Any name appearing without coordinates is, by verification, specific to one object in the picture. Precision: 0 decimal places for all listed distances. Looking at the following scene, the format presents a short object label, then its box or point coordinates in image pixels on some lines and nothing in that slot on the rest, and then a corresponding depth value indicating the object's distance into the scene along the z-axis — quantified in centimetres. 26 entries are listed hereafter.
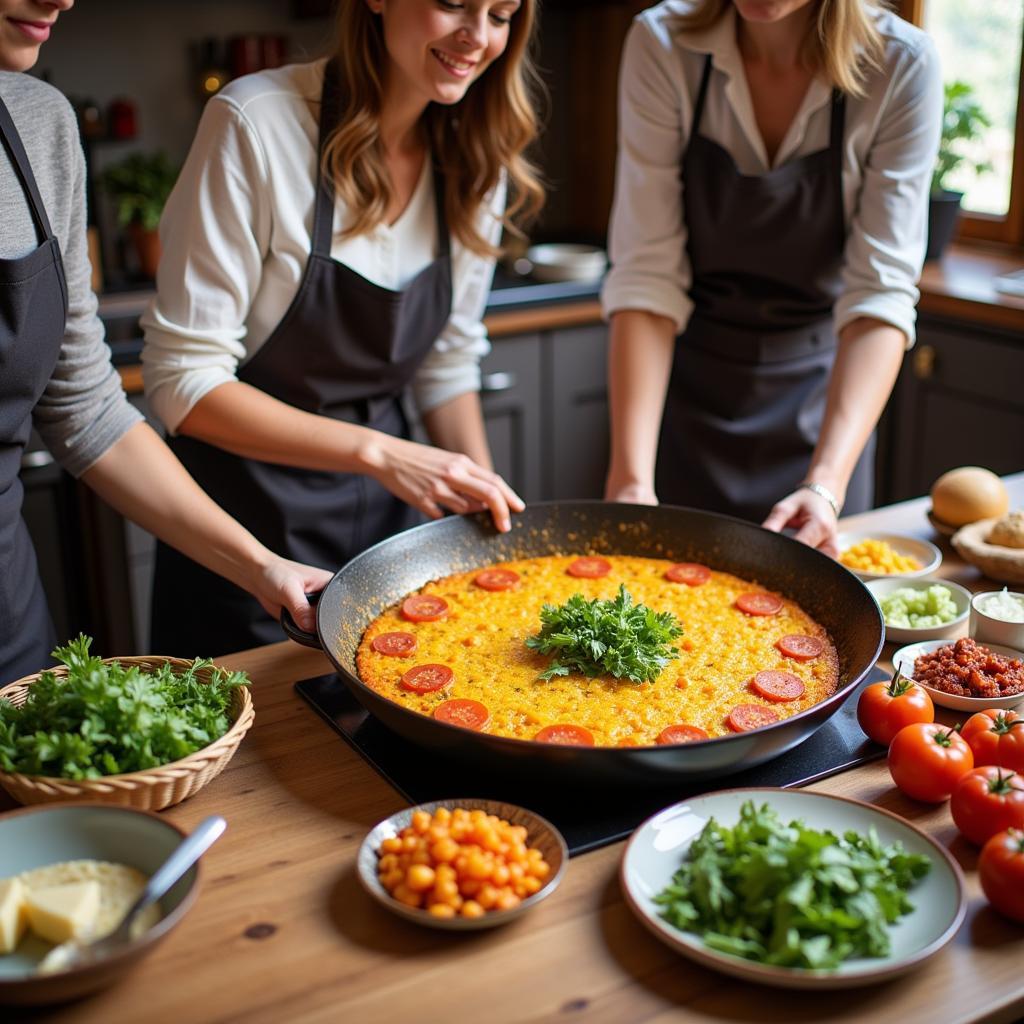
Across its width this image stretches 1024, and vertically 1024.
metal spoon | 100
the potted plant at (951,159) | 361
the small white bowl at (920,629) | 169
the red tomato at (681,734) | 139
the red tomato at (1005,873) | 109
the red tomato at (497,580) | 184
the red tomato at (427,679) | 154
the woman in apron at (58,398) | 160
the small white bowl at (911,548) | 191
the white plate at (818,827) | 101
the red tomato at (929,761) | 127
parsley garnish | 153
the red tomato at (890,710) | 139
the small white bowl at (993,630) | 163
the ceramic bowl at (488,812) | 108
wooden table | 102
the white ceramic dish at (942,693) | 147
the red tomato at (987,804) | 119
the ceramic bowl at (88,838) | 112
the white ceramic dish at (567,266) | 377
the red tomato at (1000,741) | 131
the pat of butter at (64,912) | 103
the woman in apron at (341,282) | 189
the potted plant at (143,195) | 357
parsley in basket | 121
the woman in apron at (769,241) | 209
